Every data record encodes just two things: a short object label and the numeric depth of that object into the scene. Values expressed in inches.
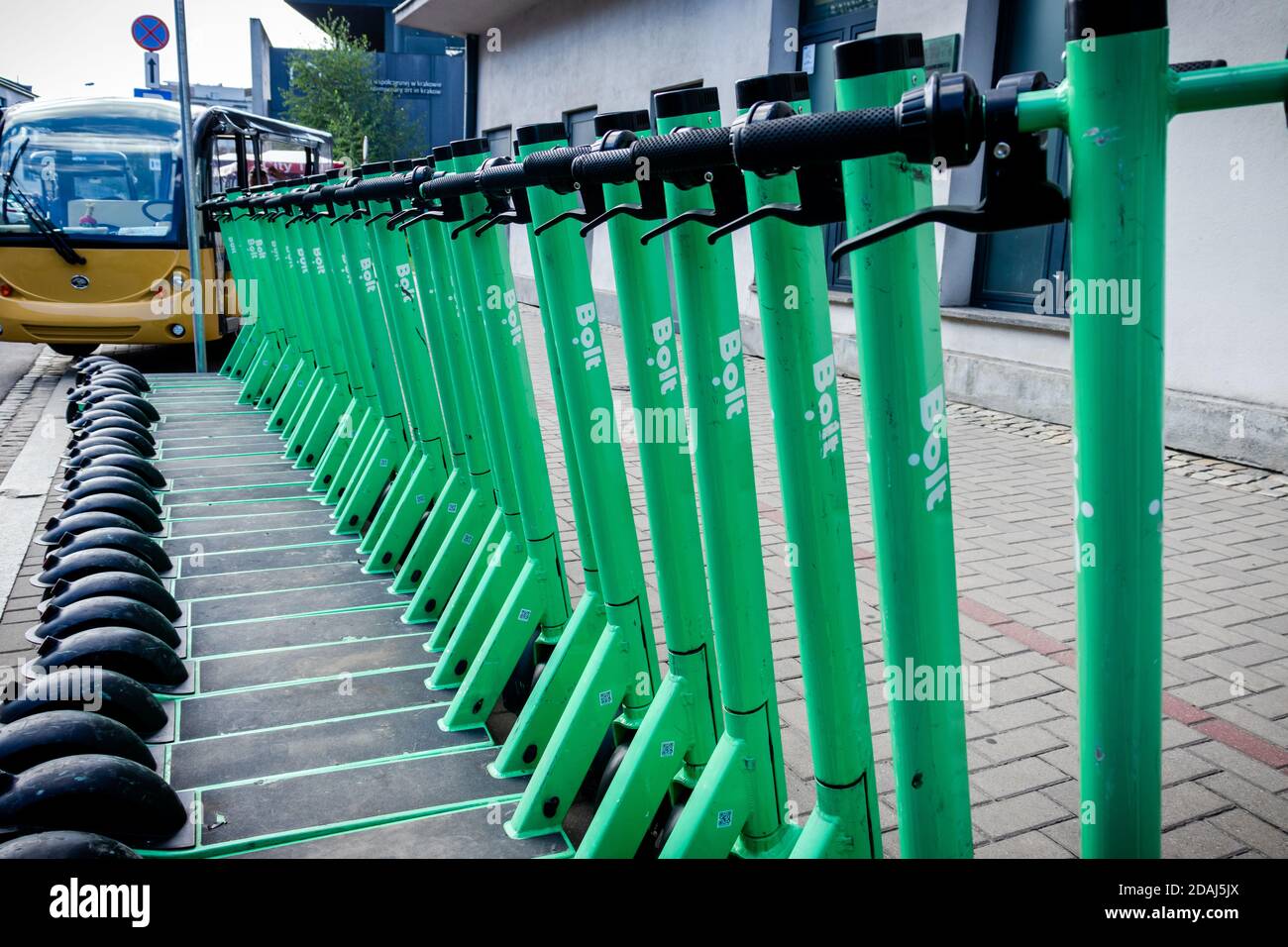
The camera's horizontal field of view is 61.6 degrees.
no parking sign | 561.0
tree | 1385.3
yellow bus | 403.9
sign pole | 350.0
